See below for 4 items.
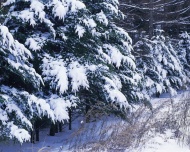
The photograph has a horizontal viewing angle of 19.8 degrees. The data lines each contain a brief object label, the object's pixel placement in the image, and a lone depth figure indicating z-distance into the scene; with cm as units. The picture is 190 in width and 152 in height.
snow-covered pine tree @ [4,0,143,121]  1059
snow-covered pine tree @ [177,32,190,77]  3101
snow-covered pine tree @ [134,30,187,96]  2175
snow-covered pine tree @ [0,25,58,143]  834
